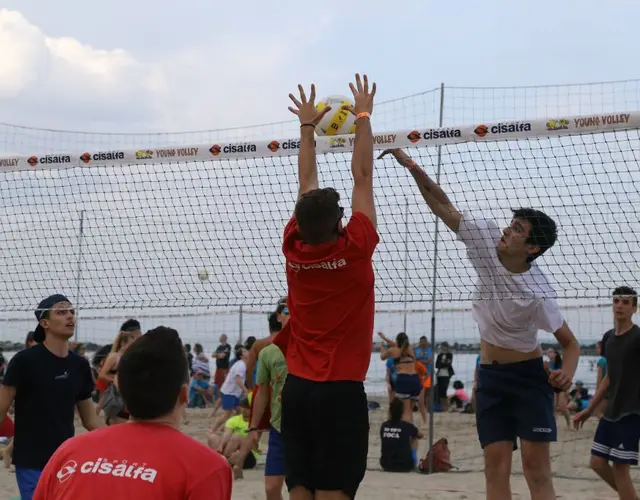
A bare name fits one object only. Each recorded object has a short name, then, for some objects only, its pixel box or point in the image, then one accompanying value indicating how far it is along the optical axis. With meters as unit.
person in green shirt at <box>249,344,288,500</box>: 6.79
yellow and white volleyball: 6.40
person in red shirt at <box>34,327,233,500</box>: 2.60
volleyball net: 6.46
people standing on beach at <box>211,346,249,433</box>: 15.29
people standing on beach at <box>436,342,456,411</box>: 20.02
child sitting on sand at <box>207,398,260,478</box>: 11.17
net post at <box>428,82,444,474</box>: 9.88
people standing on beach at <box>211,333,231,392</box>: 20.63
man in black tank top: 7.30
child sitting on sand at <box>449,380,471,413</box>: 20.58
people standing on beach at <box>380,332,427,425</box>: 14.29
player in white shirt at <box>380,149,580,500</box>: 5.51
